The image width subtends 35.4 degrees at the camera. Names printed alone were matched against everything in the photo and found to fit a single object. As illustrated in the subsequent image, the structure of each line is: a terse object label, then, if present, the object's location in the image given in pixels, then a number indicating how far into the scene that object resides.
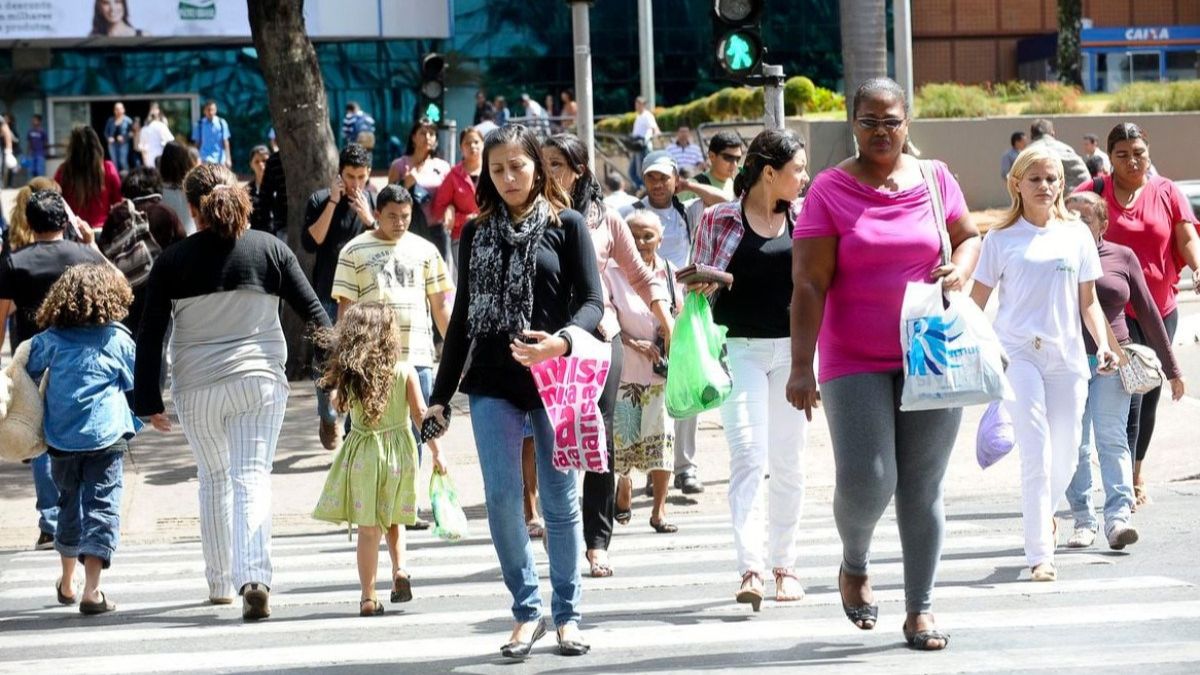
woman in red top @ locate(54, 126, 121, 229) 13.33
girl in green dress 7.82
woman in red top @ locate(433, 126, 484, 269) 15.01
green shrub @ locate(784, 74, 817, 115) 35.03
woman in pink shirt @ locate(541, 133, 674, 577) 8.12
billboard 46.56
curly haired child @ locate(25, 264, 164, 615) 8.14
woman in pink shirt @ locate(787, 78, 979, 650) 6.18
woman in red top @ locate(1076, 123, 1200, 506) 9.84
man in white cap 10.86
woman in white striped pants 7.74
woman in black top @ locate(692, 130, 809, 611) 7.49
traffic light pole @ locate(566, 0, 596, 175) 15.67
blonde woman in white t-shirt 8.00
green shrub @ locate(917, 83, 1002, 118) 33.19
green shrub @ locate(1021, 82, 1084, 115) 33.44
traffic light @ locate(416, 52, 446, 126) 21.62
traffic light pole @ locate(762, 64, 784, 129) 12.50
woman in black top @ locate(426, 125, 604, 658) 6.46
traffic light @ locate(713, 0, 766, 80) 12.78
